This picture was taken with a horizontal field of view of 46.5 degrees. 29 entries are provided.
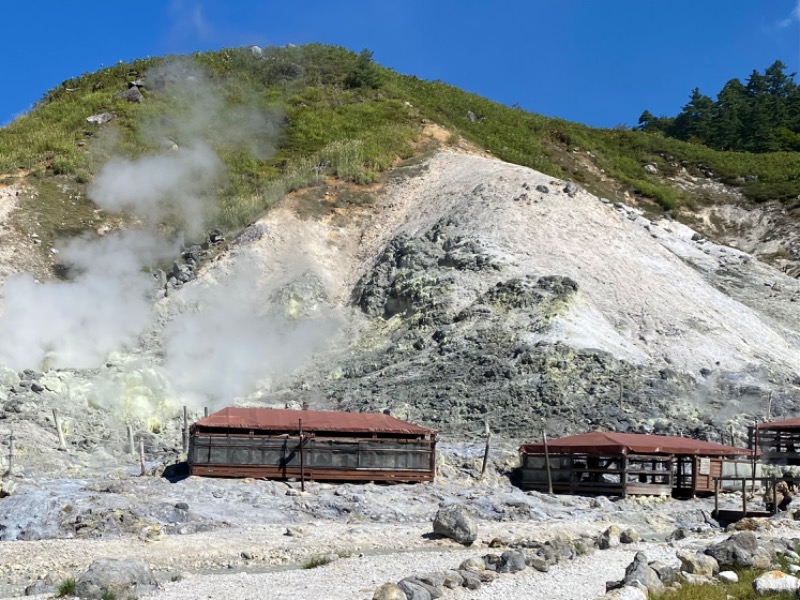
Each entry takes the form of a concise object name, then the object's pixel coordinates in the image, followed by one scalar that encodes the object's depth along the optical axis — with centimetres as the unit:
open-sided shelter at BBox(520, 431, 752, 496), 2672
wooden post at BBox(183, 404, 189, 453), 2798
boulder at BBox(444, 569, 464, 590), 1450
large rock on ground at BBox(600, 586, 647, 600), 1298
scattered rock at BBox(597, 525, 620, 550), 1925
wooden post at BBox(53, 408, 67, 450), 2783
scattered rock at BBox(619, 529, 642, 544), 2005
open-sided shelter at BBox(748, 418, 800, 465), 2888
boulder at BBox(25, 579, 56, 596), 1507
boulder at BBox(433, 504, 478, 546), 1961
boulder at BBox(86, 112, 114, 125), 6038
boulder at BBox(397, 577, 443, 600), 1361
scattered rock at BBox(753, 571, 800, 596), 1346
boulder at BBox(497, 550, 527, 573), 1591
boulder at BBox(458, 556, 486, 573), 1584
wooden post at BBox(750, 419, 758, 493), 2629
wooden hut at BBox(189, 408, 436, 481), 2500
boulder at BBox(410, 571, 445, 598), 1436
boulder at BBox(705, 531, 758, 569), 1573
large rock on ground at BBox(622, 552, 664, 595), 1382
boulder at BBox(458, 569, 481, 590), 1456
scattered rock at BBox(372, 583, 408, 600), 1344
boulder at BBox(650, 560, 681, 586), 1439
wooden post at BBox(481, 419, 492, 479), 2773
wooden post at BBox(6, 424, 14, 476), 2444
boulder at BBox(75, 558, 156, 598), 1411
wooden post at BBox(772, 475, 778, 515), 2339
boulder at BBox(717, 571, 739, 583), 1474
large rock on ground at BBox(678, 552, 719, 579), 1504
